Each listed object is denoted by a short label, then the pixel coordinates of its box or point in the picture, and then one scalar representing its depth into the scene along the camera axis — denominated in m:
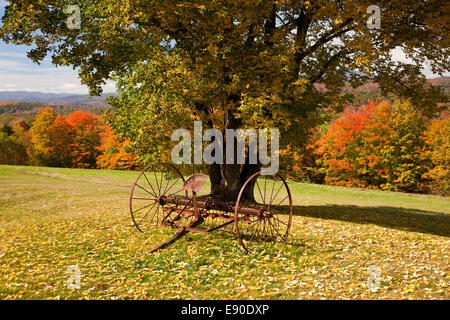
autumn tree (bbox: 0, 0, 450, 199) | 10.88
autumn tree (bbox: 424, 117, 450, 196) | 31.91
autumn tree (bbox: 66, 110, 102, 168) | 46.12
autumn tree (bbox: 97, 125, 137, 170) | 38.97
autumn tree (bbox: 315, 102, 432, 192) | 35.12
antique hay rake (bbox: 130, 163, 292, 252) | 8.27
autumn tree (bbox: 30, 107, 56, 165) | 44.88
